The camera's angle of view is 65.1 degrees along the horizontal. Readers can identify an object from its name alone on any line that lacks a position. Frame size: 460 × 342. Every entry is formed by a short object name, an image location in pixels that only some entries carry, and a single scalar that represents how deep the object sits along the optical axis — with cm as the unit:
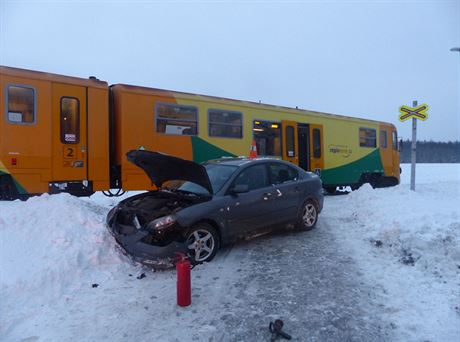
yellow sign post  1102
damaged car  523
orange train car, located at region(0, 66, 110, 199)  820
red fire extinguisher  416
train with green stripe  830
